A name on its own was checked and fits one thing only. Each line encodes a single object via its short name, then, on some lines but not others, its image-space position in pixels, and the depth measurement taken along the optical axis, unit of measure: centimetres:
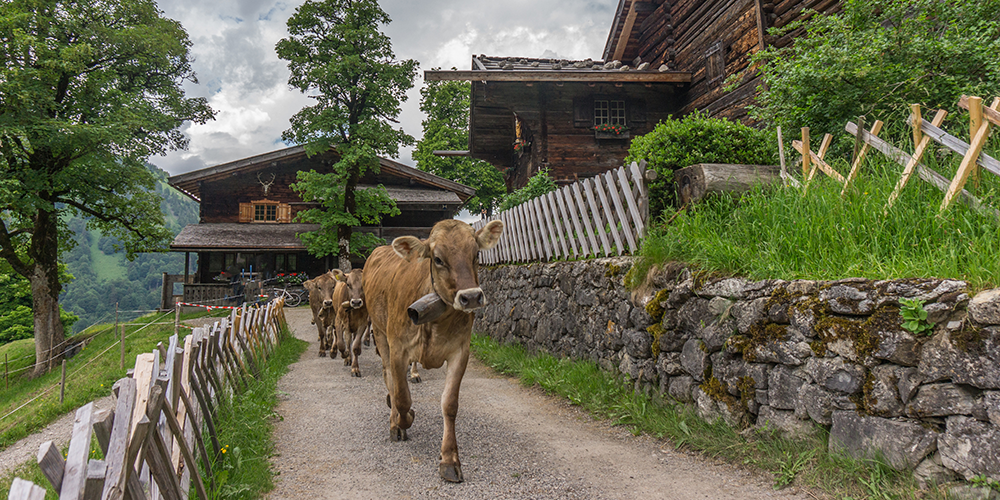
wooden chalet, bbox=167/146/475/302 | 2417
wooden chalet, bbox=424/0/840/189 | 1294
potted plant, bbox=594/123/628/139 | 1498
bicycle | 2214
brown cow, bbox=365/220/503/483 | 371
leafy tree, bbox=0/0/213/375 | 1547
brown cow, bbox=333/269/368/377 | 848
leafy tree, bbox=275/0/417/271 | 2230
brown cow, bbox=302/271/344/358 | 1017
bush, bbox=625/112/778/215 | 588
